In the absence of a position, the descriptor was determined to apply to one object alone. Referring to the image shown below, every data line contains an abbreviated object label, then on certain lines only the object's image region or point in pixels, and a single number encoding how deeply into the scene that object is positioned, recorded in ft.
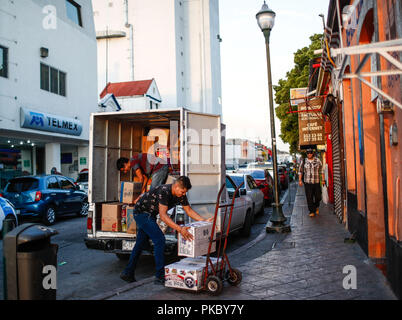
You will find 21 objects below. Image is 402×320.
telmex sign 60.59
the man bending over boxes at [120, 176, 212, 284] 17.62
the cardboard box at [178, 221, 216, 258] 16.14
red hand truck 15.98
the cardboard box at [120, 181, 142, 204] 24.75
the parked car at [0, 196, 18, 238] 31.16
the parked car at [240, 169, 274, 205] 55.26
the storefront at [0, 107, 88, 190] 62.34
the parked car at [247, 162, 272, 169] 88.09
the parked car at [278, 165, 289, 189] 85.63
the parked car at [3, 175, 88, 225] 39.58
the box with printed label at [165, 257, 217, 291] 16.14
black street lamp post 32.30
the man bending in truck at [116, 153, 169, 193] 26.78
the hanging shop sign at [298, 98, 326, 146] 48.57
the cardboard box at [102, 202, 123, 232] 24.14
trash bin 11.75
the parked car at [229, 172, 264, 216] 38.96
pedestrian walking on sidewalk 38.99
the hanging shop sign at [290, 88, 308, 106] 66.18
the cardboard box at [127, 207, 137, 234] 23.44
